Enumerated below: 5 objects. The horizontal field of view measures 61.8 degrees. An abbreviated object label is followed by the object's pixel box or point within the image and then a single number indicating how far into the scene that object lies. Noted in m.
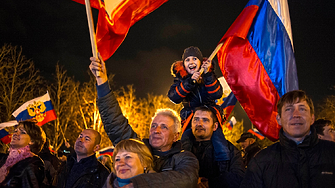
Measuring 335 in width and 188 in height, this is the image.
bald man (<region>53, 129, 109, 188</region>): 3.57
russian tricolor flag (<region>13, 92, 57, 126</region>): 10.03
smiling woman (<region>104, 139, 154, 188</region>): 2.59
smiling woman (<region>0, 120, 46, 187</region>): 3.61
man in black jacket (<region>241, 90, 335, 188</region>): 2.46
